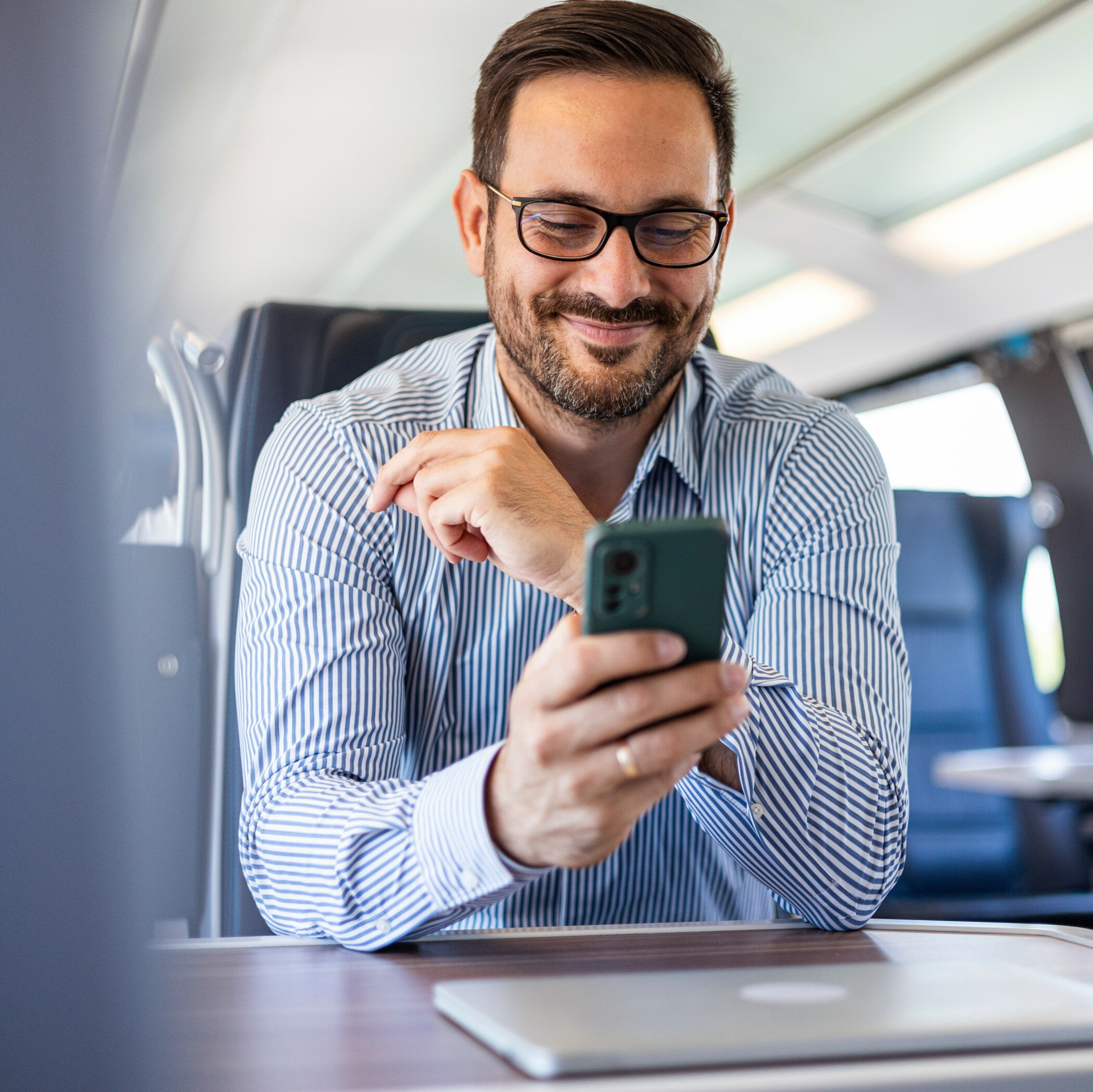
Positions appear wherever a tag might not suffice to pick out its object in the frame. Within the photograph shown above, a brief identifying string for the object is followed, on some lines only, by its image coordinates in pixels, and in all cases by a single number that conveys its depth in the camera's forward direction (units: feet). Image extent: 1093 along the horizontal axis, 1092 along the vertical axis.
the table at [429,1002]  1.48
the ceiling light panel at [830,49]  7.94
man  2.85
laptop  1.53
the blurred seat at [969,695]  8.29
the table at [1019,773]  7.75
